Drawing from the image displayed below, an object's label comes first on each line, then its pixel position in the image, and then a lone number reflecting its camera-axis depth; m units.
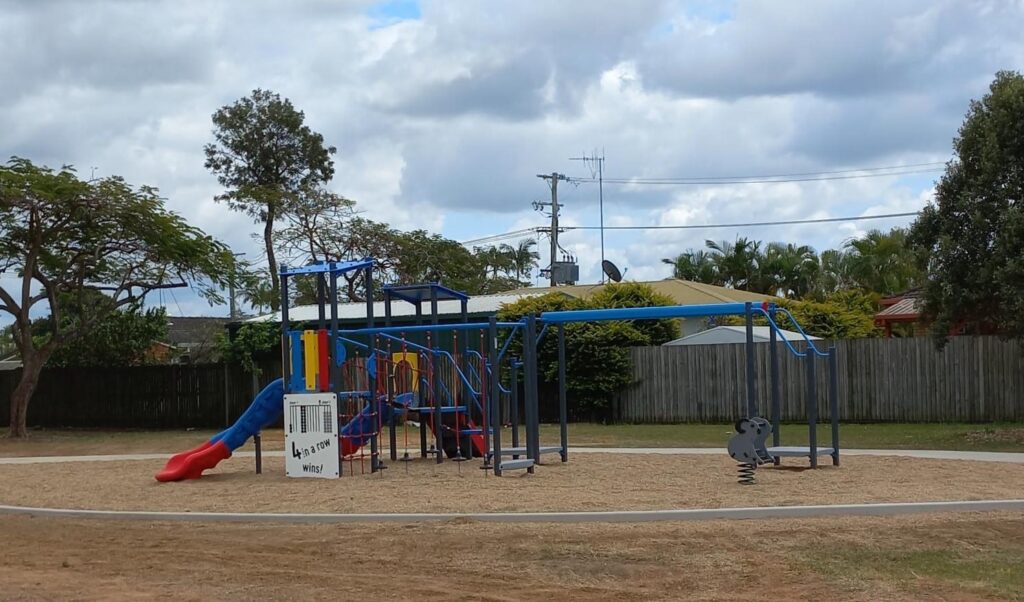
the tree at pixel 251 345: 32.62
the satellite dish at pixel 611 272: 38.50
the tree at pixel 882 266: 44.75
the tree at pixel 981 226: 20.39
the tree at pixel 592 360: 28.98
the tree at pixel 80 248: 27.19
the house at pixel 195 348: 40.06
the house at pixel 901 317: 33.97
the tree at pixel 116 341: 34.72
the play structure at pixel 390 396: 16.14
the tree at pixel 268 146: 49.38
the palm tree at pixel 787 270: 46.47
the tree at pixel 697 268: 48.75
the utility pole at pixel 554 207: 51.22
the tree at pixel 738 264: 47.56
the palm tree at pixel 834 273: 45.53
